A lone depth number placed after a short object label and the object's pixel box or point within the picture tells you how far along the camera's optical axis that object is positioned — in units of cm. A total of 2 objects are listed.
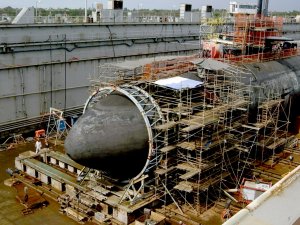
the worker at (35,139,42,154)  2242
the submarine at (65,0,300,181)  1617
